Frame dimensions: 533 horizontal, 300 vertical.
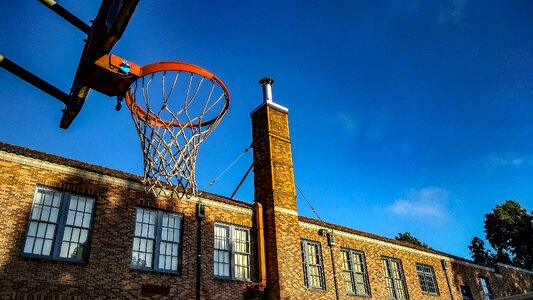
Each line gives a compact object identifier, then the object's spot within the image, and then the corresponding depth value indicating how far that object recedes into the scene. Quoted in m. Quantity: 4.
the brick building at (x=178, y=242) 11.44
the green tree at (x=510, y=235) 36.66
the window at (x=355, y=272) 18.61
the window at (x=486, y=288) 25.64
